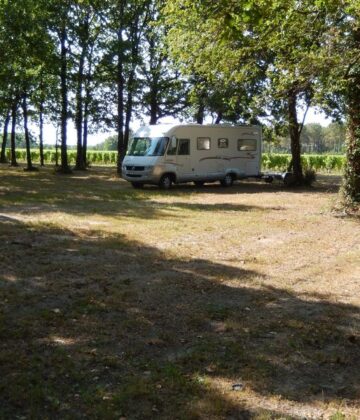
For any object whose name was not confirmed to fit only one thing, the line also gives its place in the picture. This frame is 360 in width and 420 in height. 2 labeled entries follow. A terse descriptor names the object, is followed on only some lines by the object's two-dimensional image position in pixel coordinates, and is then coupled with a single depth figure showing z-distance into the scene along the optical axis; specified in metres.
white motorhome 19.88
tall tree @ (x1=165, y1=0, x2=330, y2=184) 11.74
